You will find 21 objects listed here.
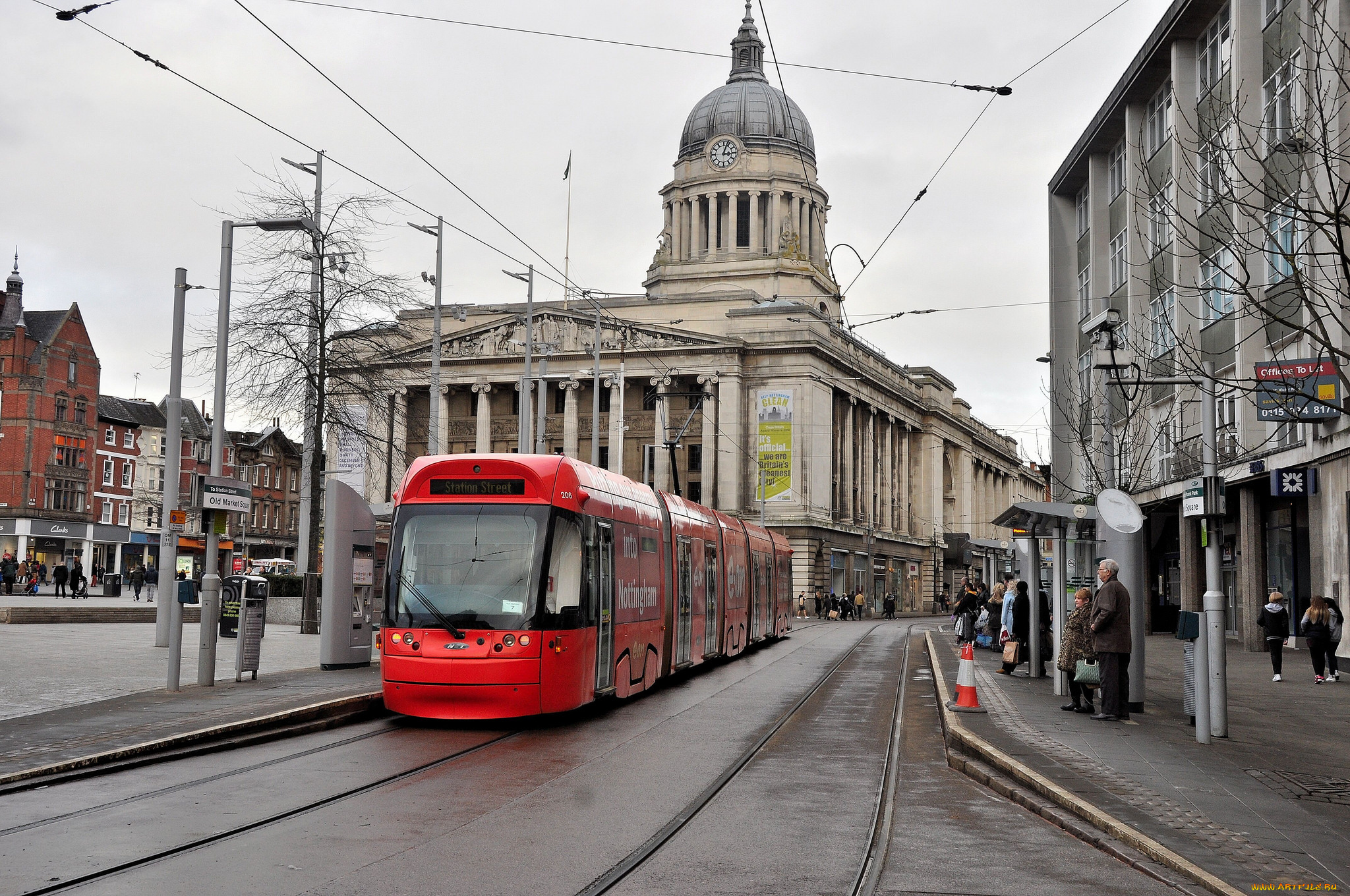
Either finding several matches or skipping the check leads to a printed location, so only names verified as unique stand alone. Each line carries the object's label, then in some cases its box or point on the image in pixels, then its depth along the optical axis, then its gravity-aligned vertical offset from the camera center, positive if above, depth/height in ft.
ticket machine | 69.62 -0.26
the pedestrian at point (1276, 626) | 76.89 -2.01
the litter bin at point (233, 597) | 67.00 -1.12
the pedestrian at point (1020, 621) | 78.38 -2.00
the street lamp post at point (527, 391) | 134.00 +19.04
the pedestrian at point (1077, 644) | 54.70 -2.27
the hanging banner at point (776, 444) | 272.72 +27.35
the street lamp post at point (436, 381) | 122.72 +19.07
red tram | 47.62 -0.38
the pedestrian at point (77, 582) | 194.18 -1.30
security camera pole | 45.14 -1.29
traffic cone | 54.19 -4.10
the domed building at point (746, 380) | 279.28 +43.26
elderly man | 51.78 -1.77
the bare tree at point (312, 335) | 108.37 +18.93
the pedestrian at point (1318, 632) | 75.92 -2.29
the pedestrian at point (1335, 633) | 78.48 -2.50
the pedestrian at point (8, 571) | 196.34 +0.14
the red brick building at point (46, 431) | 260.83 +27.24
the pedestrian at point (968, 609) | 107.55 -1.89
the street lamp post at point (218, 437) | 57.52 +8.24
